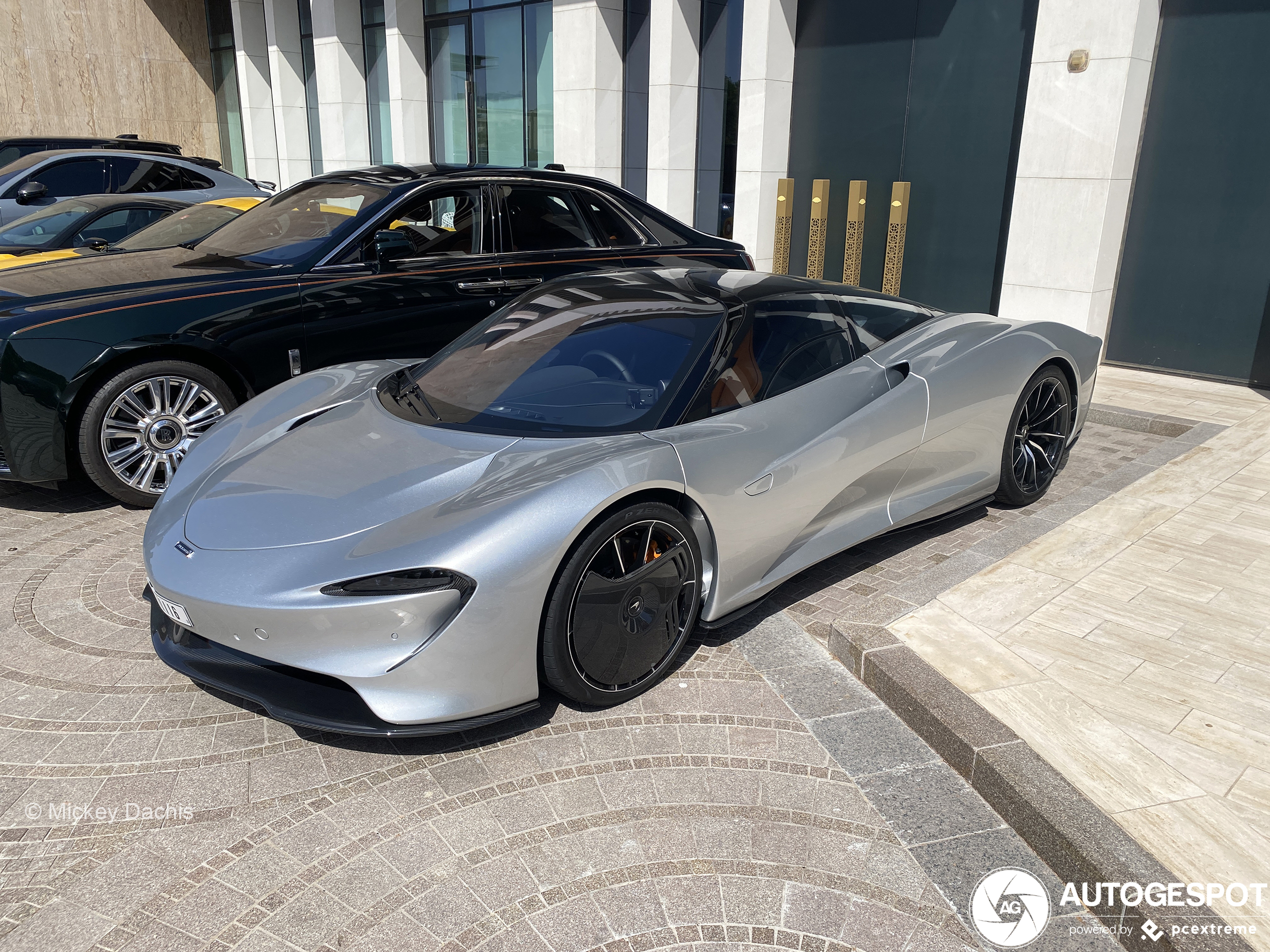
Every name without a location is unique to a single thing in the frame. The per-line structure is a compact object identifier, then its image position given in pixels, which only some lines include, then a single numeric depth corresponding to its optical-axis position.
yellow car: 6.92
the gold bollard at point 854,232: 10.15
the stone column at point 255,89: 20.33
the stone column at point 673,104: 11.80
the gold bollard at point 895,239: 9.83
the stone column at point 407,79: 16.12
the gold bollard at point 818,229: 10.47
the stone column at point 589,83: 12.54
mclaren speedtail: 2.88
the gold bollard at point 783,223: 10.78
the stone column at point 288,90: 19.62
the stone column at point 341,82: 17.52
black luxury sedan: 4.89
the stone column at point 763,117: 10.82
